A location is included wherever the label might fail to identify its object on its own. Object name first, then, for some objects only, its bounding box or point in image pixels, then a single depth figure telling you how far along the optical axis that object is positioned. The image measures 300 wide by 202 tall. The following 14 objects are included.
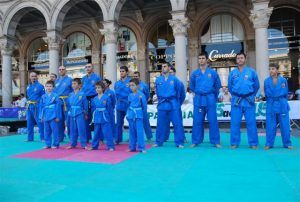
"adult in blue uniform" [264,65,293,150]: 6.98
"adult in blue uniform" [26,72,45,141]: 9.25
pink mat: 5.96
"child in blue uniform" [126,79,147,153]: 6.81
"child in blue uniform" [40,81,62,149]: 7.87
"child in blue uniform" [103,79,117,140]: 7.75
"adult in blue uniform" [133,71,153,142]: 8.65
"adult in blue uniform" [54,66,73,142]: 8.52
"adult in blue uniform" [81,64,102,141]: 8.48
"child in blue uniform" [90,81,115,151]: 7.28
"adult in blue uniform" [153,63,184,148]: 7.68
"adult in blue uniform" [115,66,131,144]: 8.40
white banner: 12.11
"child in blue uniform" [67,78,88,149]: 7.68
